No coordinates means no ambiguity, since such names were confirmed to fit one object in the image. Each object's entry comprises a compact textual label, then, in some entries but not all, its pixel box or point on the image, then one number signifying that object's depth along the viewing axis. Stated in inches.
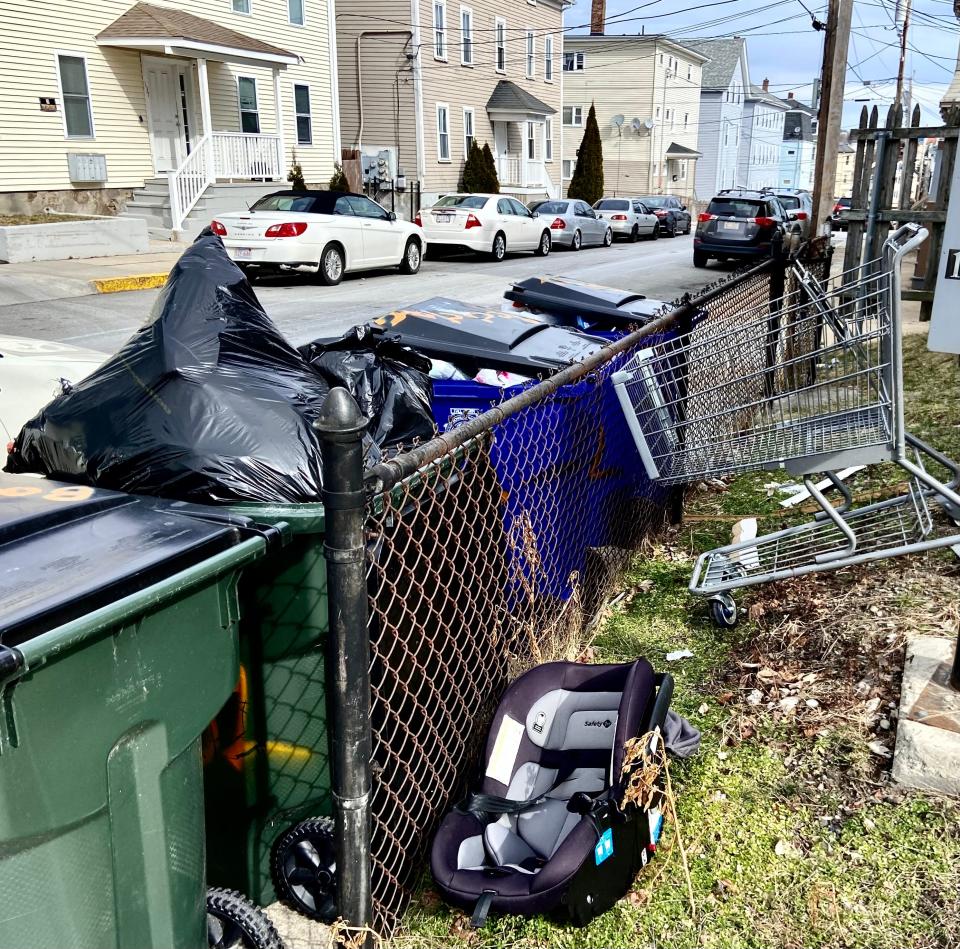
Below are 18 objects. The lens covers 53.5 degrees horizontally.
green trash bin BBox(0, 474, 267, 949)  55.2
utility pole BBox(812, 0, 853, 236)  415.8
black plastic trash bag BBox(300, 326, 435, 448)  125.0
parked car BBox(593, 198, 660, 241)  1209.4
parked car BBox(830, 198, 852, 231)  1557.6
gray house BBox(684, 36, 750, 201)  2335.1
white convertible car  581.0
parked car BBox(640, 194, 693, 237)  1331.2
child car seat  85.2
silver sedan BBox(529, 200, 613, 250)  1019.3
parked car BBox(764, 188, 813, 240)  1037.2
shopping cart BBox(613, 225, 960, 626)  121.0
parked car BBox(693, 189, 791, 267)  831.7
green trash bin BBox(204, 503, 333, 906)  81.6
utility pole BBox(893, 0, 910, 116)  1863.9
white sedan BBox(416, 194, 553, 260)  827.4
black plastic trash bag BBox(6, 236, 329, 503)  85.7
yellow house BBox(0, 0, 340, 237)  701.3
